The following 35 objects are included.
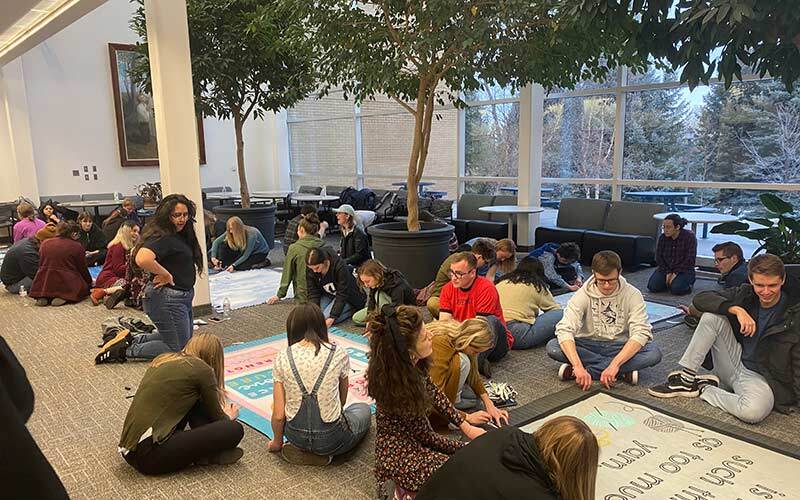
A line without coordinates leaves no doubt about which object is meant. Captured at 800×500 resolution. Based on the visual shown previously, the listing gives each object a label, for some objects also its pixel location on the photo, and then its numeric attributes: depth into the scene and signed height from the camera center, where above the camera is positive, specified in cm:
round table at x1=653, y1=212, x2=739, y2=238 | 691 -79
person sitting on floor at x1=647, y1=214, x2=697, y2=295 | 658 -118
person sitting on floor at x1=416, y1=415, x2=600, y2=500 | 165 -85
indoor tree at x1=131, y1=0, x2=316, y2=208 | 729 +128
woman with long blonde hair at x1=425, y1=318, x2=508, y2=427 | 314 -104
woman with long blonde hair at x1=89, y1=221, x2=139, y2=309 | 648 -115
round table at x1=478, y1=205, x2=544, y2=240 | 851 -78
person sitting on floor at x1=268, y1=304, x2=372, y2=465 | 296 -112
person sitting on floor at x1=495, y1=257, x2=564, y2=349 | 485 -120
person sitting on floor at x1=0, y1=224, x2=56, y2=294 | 704 -112
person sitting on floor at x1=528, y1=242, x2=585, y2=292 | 633 -116
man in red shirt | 427 -101
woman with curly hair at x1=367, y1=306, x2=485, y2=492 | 252 -99
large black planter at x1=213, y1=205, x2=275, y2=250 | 927 -83
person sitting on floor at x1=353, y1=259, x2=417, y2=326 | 486 -106
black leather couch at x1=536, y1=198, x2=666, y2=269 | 773 -105
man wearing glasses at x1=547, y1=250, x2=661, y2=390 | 390 -118
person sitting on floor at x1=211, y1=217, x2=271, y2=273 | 810 -118
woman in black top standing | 406 -69
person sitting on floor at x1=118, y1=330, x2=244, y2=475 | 294 -124
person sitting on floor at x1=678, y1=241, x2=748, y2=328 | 530 -102
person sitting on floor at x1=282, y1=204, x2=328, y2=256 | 826 -99
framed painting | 1254 +97
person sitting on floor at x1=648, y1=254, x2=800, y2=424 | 357 -121
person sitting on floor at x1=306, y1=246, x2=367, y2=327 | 557 -119
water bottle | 606 -147
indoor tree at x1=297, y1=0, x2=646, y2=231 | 524 +98
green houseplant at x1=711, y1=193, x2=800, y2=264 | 521 -75
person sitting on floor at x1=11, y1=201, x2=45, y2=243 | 794 -76
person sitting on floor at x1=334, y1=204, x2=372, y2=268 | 699 -95
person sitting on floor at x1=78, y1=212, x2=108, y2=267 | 819 -106
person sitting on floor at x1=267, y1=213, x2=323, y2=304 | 586 -99
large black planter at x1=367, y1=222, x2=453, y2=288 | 651 -100
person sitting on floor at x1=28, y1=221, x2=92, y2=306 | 650 -115
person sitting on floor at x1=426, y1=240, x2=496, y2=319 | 514 -95
